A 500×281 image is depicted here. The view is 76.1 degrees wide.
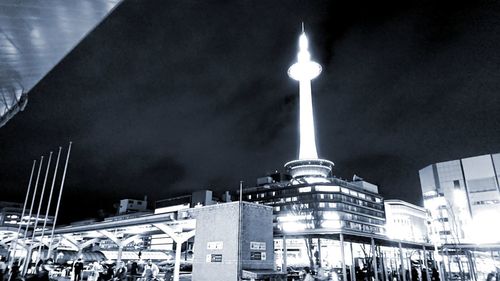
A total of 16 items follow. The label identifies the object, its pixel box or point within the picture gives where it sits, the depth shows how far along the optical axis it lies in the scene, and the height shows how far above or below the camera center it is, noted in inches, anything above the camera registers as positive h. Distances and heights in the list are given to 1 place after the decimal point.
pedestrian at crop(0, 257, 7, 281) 600.9 -24.3
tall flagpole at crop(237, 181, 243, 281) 538.6 +28.1
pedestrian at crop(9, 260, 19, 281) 543.8 -30.3
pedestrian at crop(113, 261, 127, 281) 750.8 -45.4
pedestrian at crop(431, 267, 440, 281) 984.9 -54.9
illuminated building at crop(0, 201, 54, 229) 3690.9 +446.5
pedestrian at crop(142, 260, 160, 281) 700.0 -38.3
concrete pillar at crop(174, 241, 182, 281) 687.7 -15.3
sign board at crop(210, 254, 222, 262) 572.4 -5.0
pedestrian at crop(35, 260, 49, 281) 424.1 -27.1
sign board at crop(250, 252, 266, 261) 573.0 -1.2
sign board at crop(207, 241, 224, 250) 577.9 +17.2
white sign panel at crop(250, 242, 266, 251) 576.4 +16.4
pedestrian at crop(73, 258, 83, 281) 807.7 -35.9
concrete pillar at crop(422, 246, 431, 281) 911.2 -41.4
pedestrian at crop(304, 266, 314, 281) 466.0 -28.0
